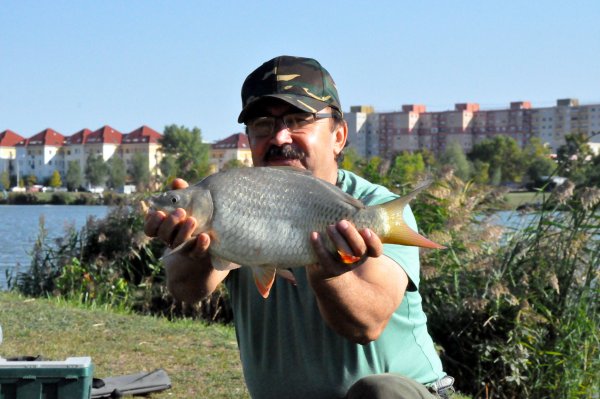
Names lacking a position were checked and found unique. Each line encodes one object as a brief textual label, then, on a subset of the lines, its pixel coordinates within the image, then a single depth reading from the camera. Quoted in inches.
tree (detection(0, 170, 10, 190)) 2974.9
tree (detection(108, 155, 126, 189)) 2505.4
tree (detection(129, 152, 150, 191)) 2691.9
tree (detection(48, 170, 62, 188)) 3201.3
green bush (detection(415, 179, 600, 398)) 224.2
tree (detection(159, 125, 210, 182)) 2377.0
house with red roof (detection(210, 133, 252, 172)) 2650.1
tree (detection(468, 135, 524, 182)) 2352.6
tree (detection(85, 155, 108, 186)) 2696.9
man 108.7
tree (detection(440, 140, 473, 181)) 2502.2
